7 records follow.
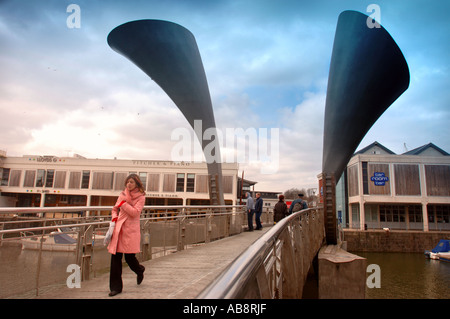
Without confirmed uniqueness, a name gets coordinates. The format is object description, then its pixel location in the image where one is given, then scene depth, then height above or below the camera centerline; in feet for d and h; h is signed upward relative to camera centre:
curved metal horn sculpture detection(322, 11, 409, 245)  50.52 +19.21
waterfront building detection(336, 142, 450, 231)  133.18 +7.85
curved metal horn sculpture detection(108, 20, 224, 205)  53.42 +23.24
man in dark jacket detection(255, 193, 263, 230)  44.14 +0.06
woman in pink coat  14.38 -1.10
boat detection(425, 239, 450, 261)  100.83 -12.26
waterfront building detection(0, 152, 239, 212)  156.46 +11.38
